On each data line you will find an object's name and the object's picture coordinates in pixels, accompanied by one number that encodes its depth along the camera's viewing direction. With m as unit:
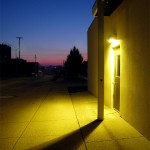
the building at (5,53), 84.75
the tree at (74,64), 46.69
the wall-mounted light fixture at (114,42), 8.22
